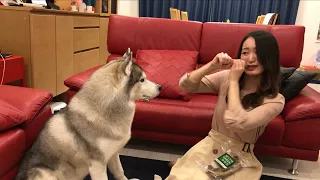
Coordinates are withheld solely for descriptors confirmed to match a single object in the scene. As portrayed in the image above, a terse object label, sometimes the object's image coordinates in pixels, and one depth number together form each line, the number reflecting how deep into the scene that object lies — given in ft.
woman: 4.62
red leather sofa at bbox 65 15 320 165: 6.77
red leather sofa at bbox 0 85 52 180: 4.84
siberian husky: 5.02
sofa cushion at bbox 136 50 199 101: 7.80
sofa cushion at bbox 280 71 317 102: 7.06
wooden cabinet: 9.14
